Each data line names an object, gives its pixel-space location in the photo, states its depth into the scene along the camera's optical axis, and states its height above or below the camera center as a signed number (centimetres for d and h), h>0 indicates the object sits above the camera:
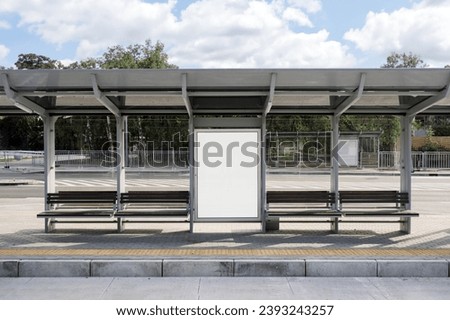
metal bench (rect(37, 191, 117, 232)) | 967 -74
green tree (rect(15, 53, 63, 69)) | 6364 +1335
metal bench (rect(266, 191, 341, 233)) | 943 -74
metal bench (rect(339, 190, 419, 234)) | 955 -73
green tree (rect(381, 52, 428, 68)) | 4622 +924
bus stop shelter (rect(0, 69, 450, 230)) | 816 +111
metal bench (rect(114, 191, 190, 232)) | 917 -82
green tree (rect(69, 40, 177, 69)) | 3766 +809
